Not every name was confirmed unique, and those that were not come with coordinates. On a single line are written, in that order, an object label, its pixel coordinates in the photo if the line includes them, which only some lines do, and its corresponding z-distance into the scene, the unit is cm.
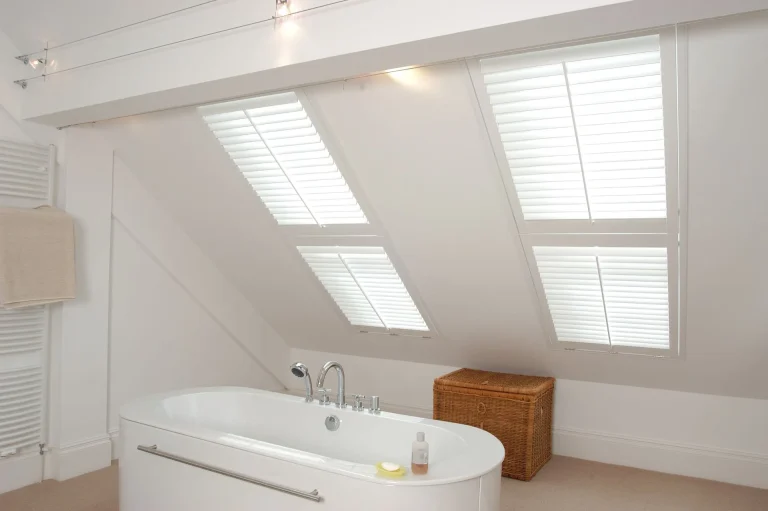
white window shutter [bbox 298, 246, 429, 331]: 393
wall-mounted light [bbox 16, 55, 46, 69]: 337
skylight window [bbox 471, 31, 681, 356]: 250
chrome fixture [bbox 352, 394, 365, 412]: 306
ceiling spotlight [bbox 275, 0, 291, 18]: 251
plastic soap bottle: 232
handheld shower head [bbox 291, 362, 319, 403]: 305
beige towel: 325
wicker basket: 367
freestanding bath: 229
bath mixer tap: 304
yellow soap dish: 228
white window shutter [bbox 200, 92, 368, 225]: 325
